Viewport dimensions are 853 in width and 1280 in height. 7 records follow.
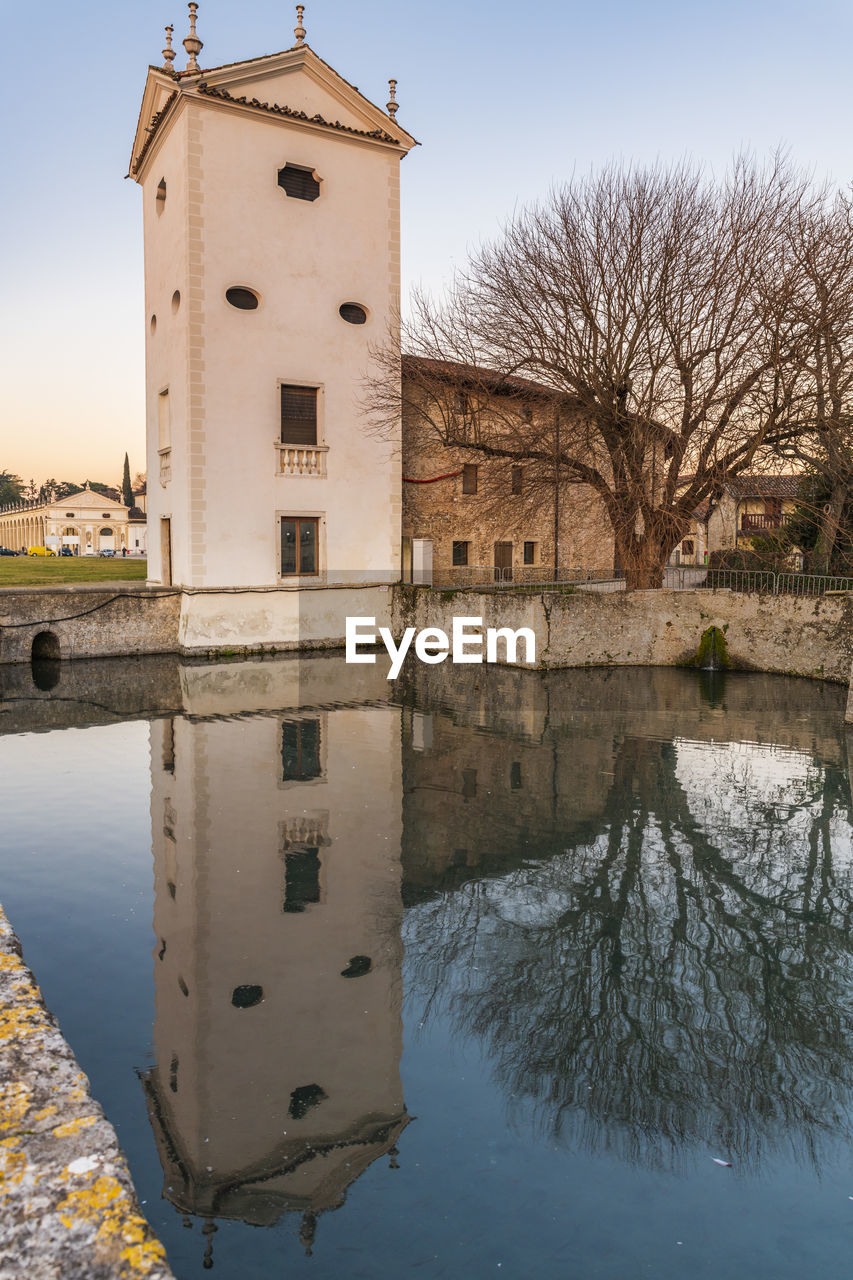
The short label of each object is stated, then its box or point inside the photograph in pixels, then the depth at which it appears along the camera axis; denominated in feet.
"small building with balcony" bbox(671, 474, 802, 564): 67.67
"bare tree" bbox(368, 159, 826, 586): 62.34
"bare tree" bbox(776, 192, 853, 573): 58.70
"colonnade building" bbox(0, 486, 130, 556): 329.31
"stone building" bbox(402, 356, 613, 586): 74.43
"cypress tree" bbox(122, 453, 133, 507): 404.20
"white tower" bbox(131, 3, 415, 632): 62.39
